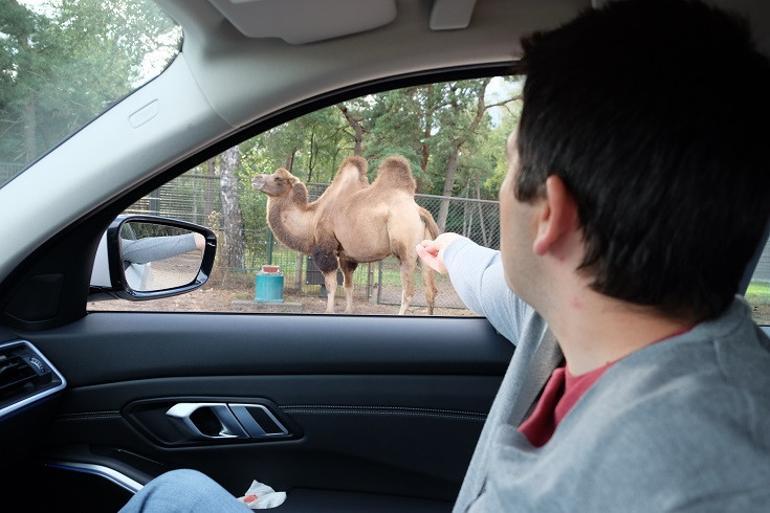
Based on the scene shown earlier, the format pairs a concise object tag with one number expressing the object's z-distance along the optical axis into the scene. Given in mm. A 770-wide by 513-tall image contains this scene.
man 710
